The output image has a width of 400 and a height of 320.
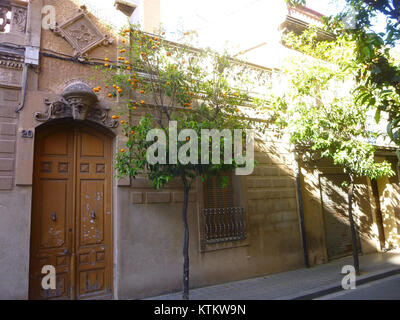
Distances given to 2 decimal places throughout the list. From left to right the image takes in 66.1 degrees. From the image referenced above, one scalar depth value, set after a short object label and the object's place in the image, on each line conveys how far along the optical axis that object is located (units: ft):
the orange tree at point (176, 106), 17.08
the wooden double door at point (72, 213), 19.34
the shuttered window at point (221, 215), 25.08
